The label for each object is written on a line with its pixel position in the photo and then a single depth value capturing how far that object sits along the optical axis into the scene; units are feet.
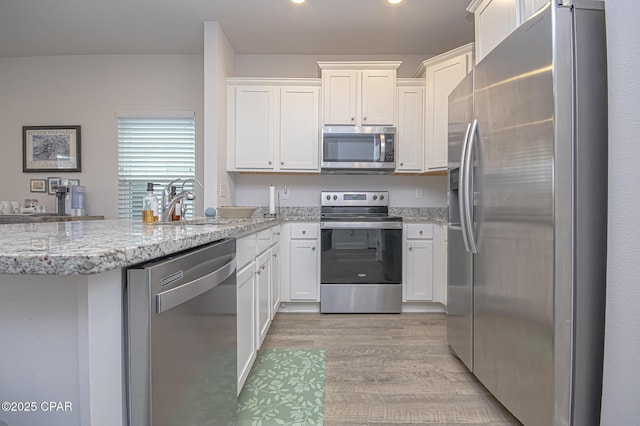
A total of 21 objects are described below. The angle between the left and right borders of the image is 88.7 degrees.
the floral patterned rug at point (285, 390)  5.03
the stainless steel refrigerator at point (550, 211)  3.60
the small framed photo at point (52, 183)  11.81
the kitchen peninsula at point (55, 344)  1.92
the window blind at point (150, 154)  12.03
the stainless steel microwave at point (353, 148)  10.28
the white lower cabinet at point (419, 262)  9.98
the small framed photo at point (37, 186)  12.07
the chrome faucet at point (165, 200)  6.13
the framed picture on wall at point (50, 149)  11.96
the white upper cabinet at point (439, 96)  9.59
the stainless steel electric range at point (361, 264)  9.70
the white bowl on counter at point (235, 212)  7.46
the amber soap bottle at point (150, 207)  5.42
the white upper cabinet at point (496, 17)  5.01
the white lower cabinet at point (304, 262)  9.93
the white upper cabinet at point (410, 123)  10.54
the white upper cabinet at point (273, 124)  10.55
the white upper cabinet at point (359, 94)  10.31
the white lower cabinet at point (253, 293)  4.92
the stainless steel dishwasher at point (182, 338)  2.18
